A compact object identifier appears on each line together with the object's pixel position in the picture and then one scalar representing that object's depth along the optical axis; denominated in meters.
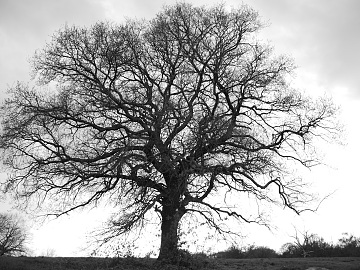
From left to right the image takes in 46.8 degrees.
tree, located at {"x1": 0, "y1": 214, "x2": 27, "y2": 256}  52.88
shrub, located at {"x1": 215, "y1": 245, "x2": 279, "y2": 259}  23.88
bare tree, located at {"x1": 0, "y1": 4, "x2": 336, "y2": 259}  14.31
